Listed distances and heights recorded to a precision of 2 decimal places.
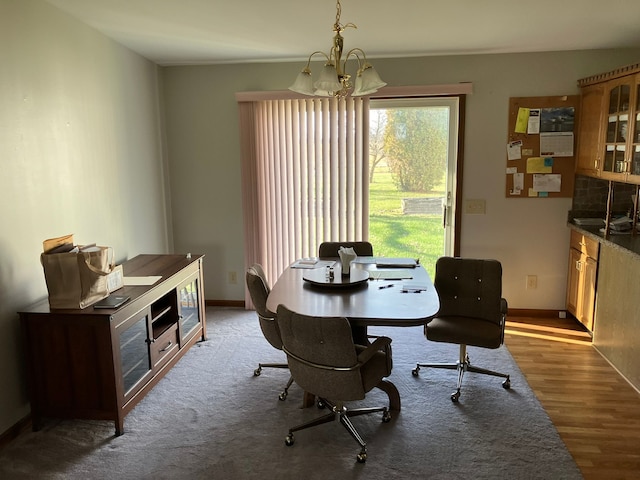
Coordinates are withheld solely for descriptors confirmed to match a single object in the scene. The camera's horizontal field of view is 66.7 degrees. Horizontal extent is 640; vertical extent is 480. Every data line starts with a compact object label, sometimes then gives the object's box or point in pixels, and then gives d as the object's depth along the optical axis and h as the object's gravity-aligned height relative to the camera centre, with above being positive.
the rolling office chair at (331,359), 2.22 -0.90
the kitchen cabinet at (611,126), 3.41 +0.33
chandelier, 2.57 +0.49
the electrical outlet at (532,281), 4.49 -1.02
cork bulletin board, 4.23 +0.20
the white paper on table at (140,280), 3.12 -0.69
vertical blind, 4.47 -0.02
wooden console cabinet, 2.60 -1.01
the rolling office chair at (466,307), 3.03 -0.91
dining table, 2.39 -0.68
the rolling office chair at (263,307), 2.90 -0.80
